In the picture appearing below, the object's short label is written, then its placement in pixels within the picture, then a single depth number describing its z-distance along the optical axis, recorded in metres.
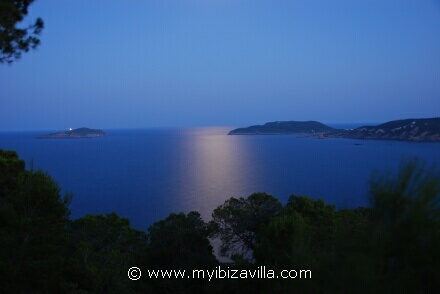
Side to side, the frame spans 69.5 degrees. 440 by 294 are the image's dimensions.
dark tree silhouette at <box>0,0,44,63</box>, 4.25
